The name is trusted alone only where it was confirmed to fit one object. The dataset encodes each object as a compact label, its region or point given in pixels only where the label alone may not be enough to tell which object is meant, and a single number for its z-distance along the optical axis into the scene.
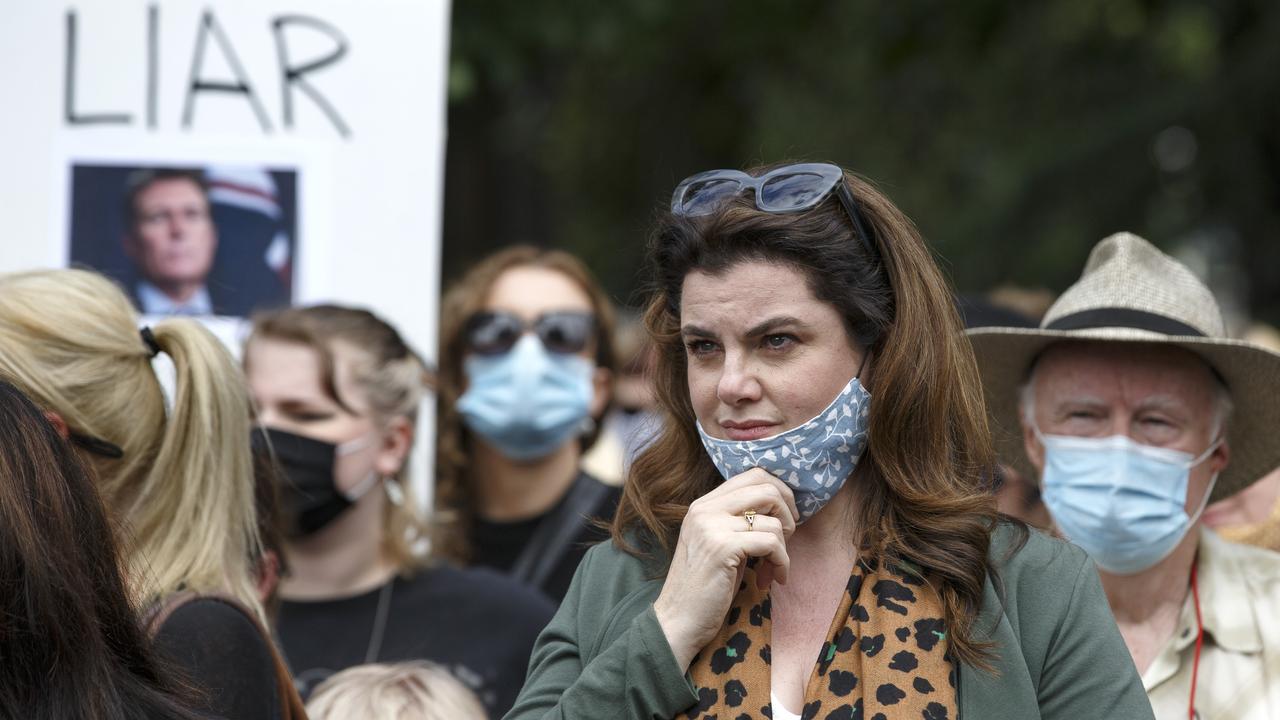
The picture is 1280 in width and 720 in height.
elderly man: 6.81
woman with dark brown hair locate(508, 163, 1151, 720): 5.08
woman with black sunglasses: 9.95
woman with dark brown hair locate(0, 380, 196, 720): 4.49
